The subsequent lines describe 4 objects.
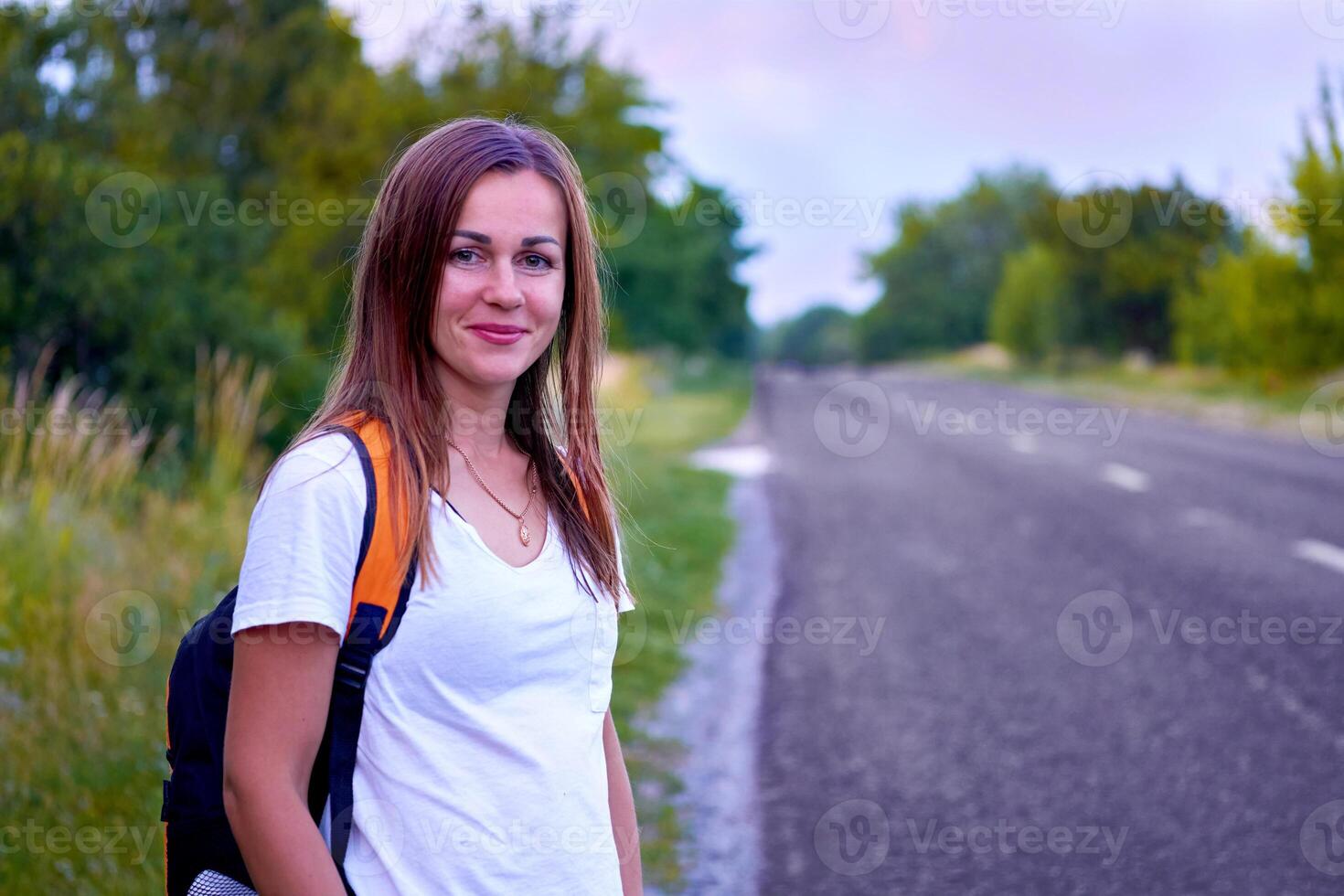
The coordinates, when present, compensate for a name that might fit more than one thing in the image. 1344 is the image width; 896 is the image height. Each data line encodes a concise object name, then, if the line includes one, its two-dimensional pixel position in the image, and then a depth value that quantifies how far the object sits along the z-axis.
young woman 1.54
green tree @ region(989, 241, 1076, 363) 40.69
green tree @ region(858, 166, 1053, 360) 85.06
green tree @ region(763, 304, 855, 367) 150.00
